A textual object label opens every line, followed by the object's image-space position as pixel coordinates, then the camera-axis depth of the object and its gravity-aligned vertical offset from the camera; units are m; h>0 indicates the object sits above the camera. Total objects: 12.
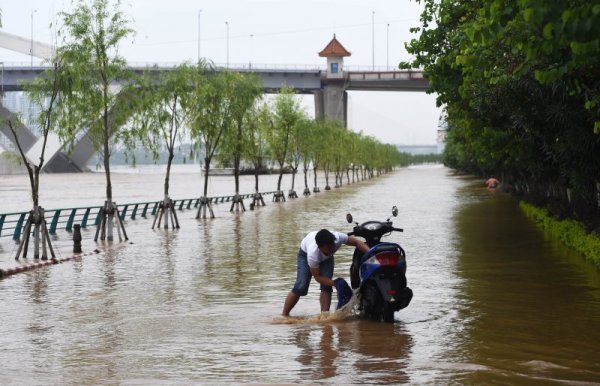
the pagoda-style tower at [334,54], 150.62 +16.77
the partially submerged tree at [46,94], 23.72 +1.68
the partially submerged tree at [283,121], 63.62 +2.42
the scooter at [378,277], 10.91 -1.49
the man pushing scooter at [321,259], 11.09 -1.29
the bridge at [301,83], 115.31 +9.82
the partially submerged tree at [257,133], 53.47 +1.49
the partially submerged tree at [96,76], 27.39 +2.52
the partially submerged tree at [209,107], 42.41 +2.35
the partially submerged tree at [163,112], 34.97 +1.75
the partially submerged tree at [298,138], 65.36 +1.26
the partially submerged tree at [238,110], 46.30 +2.33
